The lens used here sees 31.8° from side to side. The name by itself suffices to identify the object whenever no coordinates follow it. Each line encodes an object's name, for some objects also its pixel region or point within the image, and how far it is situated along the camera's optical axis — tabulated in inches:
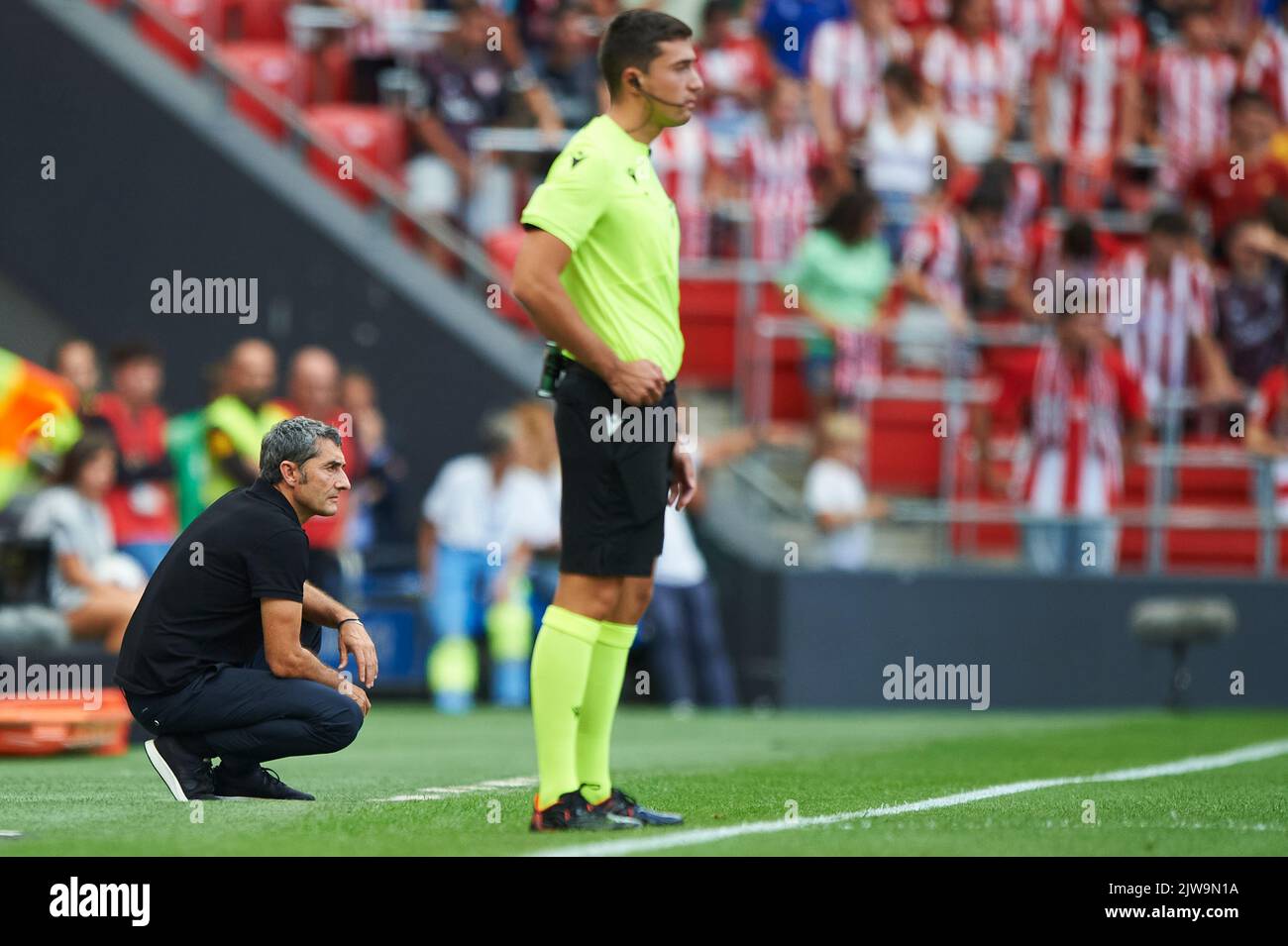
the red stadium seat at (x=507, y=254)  629.3
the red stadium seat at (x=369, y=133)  649.0
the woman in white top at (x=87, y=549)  464.8
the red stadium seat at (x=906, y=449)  618.8
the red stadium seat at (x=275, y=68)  663.8
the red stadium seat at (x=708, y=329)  637.3
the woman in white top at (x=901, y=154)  641.0
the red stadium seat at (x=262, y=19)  685.9
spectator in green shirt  601.9
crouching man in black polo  286.2
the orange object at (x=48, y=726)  396.2
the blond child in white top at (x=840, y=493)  589.0
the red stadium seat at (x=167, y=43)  643.5
